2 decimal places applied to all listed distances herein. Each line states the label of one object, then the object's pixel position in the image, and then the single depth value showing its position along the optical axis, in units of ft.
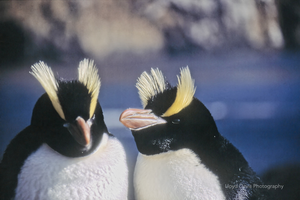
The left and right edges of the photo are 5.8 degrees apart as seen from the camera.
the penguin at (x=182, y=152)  13.11
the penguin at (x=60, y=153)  12.98
